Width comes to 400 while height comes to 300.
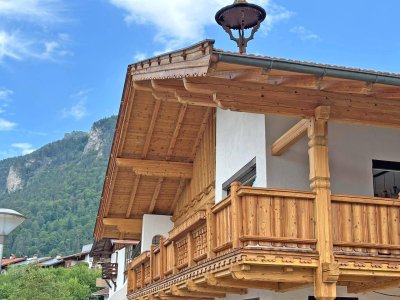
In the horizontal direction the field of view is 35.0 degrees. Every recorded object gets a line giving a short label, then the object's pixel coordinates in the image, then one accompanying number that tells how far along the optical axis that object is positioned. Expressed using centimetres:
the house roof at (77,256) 8462
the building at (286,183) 857
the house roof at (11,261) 9118
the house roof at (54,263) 8272
